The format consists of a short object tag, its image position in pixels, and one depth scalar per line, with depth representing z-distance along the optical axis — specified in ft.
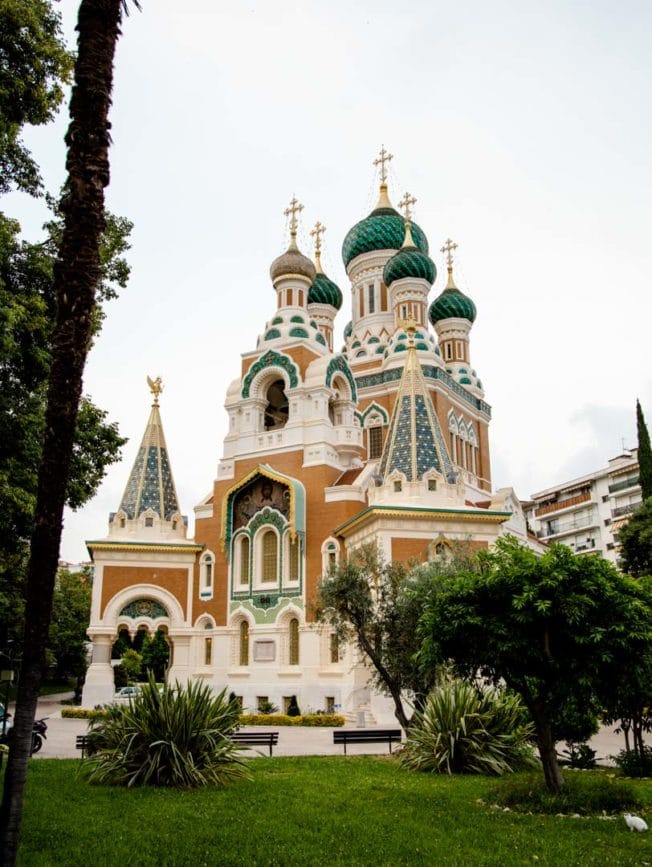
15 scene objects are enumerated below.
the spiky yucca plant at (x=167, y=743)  34.37
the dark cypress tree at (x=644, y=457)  91.50
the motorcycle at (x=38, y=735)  49.53
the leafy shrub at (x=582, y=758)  41.22
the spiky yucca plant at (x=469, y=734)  38.68
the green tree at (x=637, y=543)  79.92
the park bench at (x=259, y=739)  48.49
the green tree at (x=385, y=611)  51.62
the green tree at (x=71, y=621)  140.26
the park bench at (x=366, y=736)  49.34
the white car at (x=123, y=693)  94.75
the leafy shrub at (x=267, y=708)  81.70
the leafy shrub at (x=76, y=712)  80.74
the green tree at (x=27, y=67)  37.52
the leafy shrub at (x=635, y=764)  37.50
